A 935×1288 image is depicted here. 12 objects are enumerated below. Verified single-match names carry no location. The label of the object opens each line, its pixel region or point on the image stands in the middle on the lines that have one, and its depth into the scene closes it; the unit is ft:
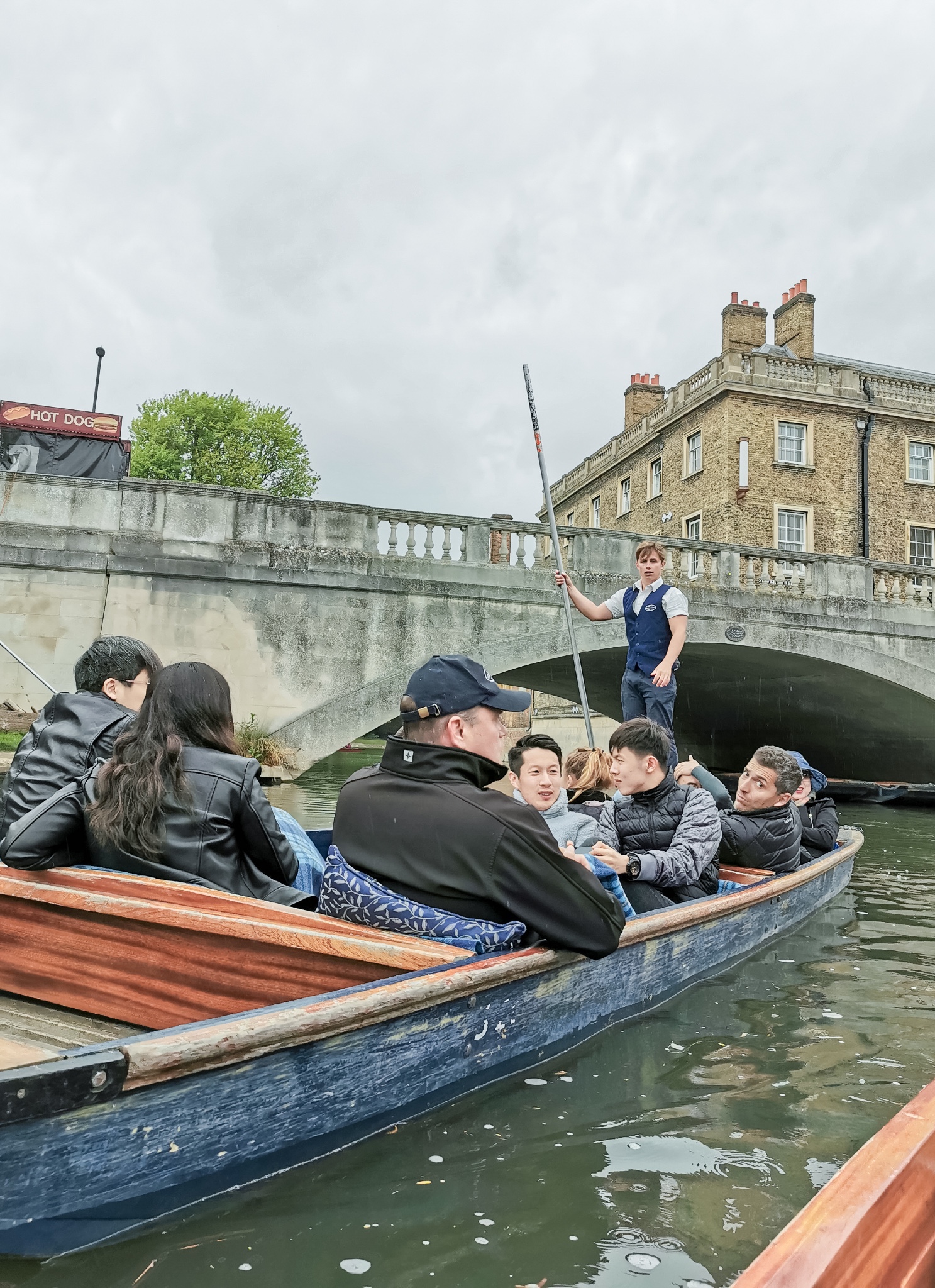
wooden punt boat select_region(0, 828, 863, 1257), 5.16
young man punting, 19.04
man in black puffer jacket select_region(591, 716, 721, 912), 12.12
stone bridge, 32.86
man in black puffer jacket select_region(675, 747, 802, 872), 14.48
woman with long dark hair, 8.26
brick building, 68.90
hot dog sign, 50.57
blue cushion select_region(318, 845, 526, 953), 7.88
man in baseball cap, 7.74
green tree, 98.17
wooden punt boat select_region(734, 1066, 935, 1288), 3.45
